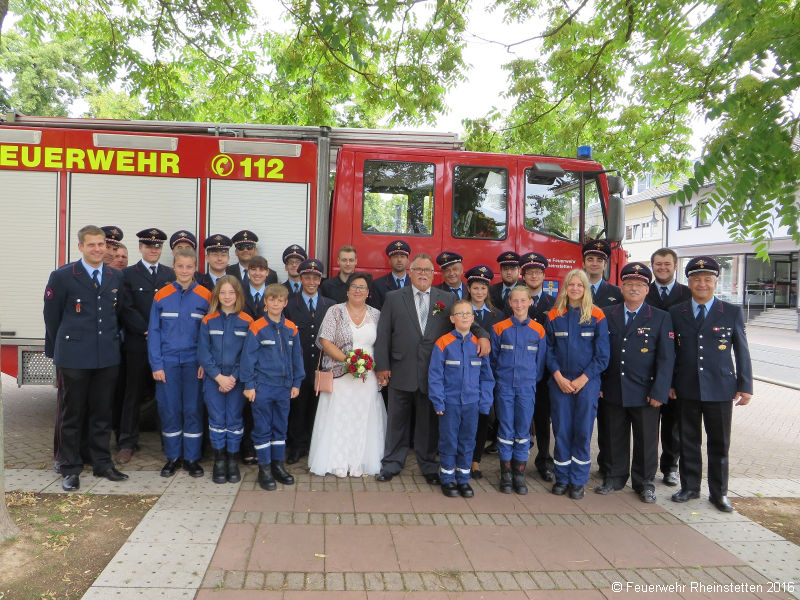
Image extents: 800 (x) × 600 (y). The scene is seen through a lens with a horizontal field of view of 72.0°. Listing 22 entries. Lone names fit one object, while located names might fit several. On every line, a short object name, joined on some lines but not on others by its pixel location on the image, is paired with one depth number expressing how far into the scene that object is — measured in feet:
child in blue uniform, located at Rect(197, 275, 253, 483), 14.65
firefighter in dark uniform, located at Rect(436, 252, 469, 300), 17.11
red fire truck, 17.19
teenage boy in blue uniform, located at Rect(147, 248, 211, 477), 14.83
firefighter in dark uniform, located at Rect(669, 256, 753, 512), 14.40
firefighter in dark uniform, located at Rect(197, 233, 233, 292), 16.47
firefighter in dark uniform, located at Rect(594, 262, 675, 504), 14.75
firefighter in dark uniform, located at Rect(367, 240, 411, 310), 17.39
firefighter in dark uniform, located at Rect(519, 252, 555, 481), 16.35
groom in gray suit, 15.24
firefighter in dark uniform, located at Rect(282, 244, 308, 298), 17.24
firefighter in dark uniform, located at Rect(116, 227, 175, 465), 16.11
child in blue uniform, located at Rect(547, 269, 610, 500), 14.75
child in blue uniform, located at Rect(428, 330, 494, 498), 14.56
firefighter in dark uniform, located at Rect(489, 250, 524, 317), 17.34
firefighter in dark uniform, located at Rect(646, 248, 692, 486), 16.58
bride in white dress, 15.62
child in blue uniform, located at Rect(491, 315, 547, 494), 14.88
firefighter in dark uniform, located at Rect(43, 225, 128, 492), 14.07
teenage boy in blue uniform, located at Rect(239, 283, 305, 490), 14.61
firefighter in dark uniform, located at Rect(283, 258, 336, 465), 16.60
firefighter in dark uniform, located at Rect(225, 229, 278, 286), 17.24
